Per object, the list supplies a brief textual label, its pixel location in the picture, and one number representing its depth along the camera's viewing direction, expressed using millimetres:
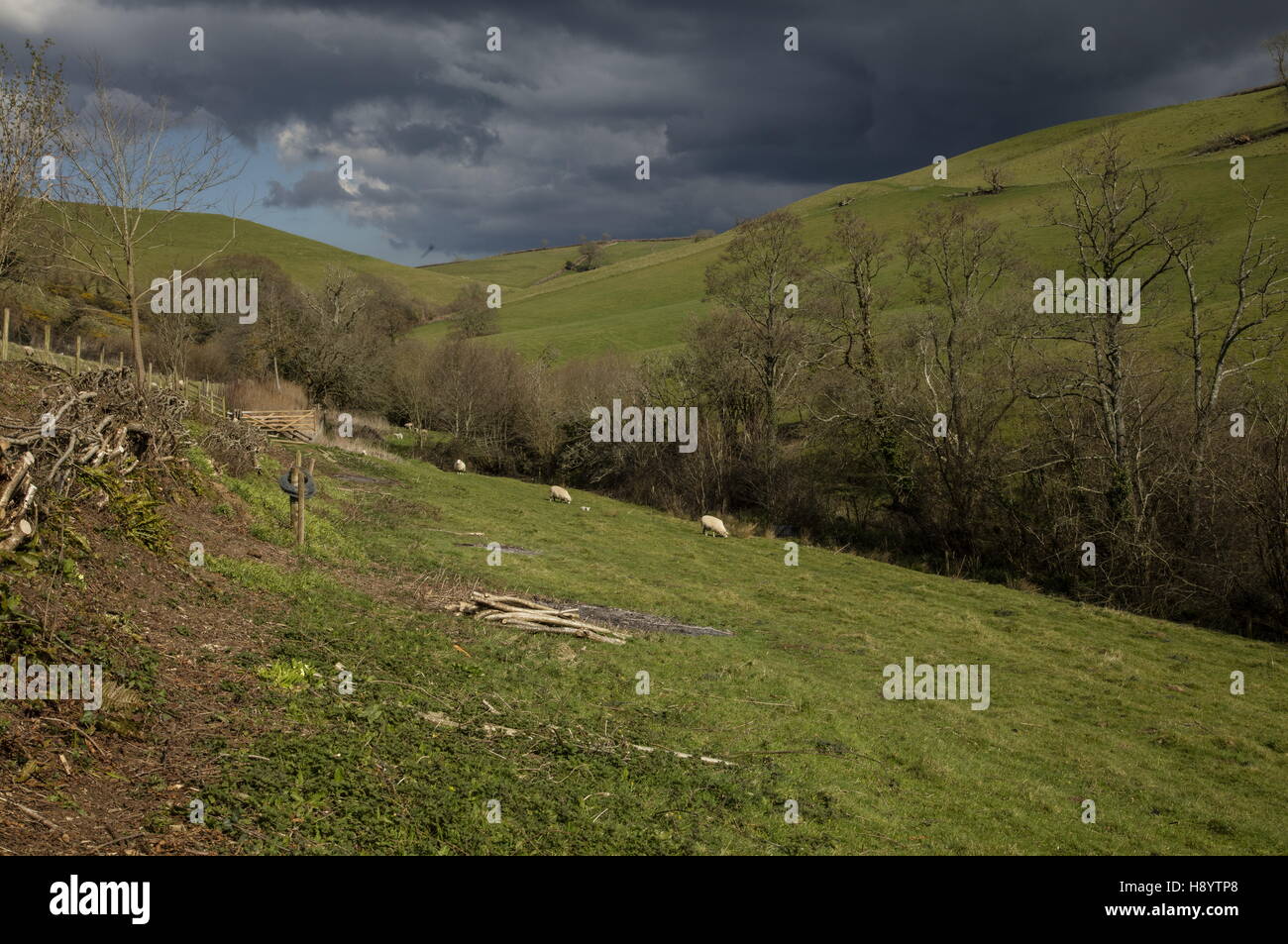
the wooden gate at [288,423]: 41219
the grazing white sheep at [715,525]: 36188
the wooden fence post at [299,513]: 16328
